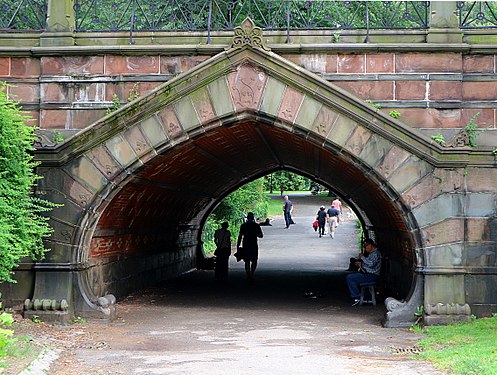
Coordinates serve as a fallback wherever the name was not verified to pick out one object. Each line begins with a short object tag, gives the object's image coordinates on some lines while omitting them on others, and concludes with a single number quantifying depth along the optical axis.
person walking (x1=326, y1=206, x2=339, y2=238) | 35.94
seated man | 14.99
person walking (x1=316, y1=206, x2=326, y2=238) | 34.54
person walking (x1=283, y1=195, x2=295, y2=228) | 39.84
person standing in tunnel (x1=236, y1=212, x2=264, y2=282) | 18.89
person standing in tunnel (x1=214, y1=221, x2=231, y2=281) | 19.56
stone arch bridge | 12.25
